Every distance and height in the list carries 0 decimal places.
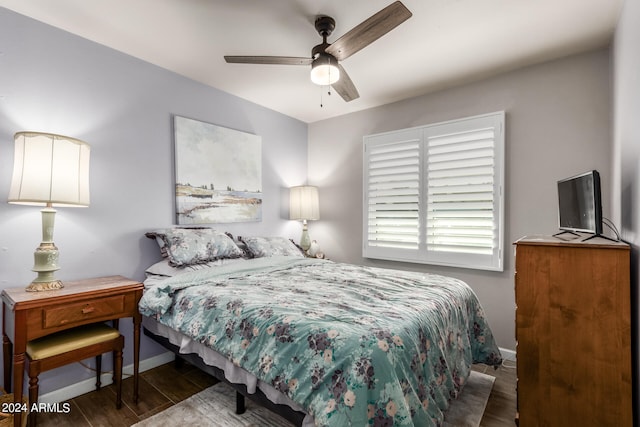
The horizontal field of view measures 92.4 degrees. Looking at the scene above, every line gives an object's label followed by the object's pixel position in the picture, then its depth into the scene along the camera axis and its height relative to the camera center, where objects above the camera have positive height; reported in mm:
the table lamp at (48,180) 1757 +214
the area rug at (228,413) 1872 -1247
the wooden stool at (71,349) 1673 -781
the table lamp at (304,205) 3896 +176
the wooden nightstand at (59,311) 1621 -560
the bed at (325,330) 1199 -553
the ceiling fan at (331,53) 1746 +1078
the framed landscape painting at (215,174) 2873 +459
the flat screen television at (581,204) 1570 +110
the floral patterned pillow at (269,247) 3057 -292
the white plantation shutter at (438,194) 2877 +282
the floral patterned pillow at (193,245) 2467 -235
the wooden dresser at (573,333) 1434 -549
